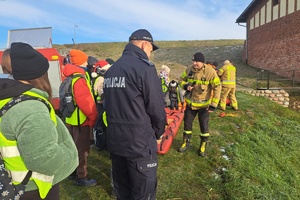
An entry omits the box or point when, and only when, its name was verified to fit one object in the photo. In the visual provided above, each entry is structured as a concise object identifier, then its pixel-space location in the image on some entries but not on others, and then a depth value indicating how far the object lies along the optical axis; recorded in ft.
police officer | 8.39
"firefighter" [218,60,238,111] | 31.40
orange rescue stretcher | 17.78
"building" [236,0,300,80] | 60.64
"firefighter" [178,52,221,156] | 16.90
